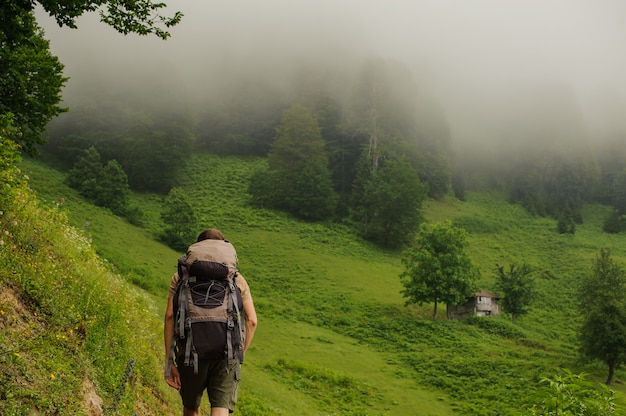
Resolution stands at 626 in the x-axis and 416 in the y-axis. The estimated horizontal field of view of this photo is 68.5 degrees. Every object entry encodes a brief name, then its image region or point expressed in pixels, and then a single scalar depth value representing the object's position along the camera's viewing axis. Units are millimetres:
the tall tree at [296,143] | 75750
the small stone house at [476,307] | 42344
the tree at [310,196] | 65812
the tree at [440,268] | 39719
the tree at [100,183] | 50188
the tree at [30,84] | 17578
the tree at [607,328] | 27719
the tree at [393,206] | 63438
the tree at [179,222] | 46000
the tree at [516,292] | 43656
